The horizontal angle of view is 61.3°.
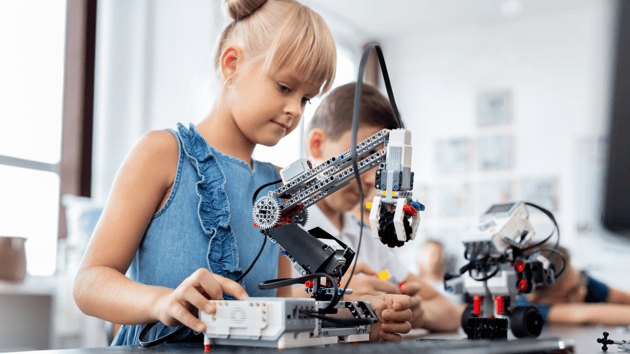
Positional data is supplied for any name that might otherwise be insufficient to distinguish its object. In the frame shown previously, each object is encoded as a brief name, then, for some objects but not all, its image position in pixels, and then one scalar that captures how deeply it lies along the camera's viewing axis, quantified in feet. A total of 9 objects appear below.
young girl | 2.40
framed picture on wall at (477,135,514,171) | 11.96
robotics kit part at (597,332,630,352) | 2.21
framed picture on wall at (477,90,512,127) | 12.07
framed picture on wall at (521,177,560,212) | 11.21
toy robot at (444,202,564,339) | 3.16
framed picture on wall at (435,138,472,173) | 12.40
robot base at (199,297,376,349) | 1.88
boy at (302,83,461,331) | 3.37
